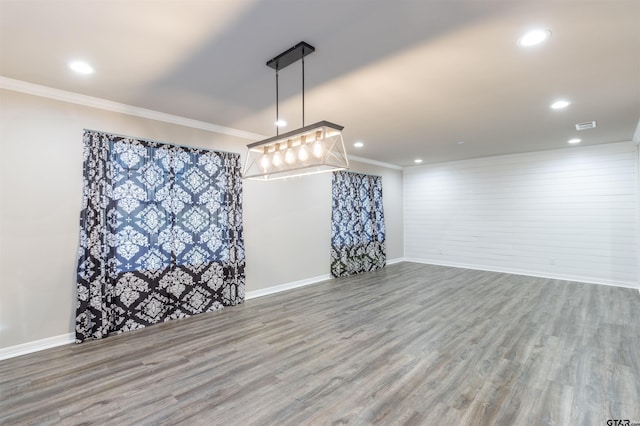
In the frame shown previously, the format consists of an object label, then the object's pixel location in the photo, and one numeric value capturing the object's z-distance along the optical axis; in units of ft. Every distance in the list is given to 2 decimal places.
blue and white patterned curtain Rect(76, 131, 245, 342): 11.44
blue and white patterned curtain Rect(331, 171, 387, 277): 22.04
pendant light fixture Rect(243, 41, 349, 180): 7.95
